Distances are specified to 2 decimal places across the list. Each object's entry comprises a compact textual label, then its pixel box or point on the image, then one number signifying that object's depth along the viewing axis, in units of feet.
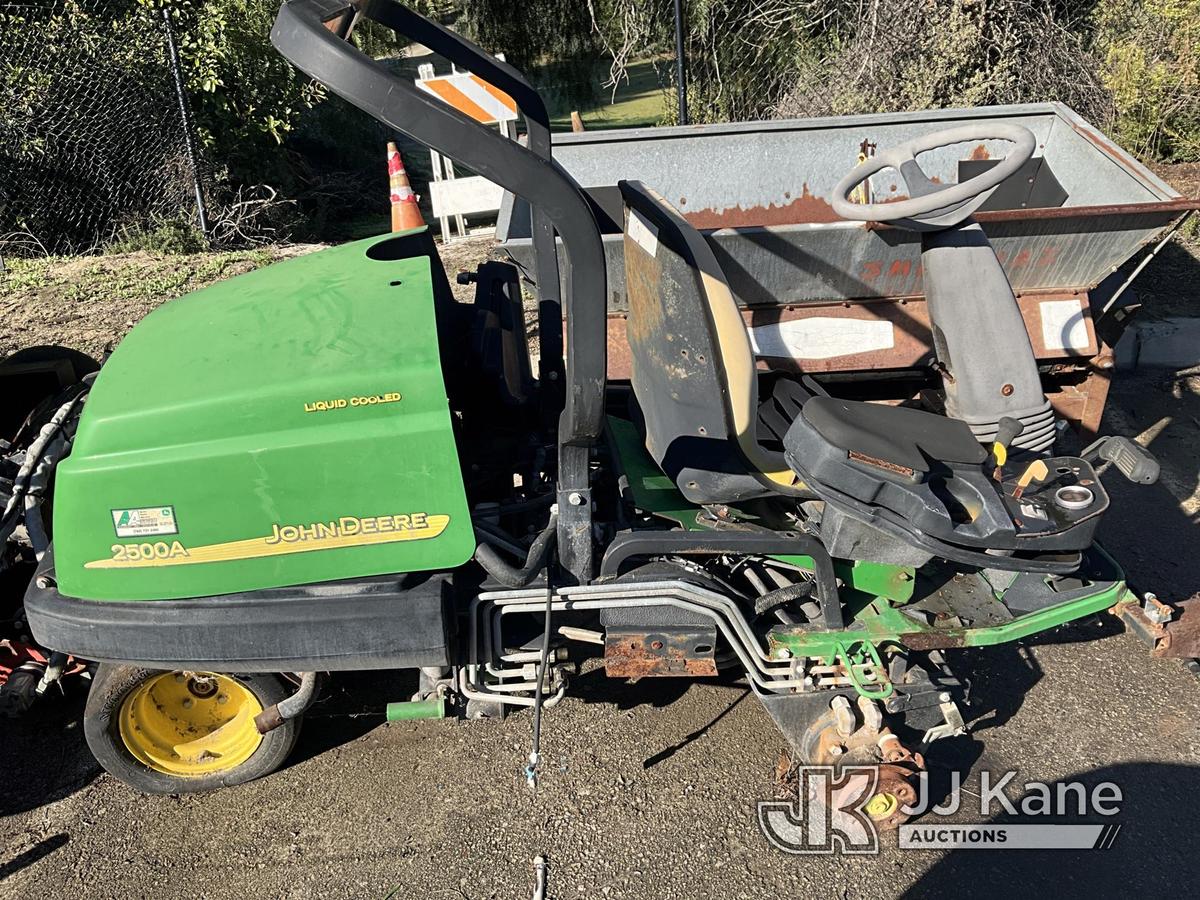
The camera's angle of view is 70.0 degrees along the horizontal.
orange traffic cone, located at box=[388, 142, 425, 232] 18.83
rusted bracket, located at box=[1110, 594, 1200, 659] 8.59
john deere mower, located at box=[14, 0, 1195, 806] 7.24
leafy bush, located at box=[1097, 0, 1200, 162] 23.91
